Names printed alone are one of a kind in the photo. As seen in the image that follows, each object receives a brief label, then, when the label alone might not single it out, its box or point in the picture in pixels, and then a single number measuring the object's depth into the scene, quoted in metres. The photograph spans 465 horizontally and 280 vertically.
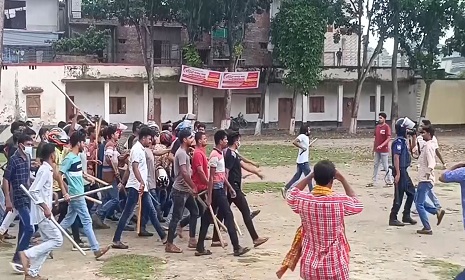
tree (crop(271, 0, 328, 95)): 34.06
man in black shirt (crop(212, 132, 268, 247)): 8.37
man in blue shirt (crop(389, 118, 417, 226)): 9.88
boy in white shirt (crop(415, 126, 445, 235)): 9.48
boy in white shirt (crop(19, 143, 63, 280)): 6.86
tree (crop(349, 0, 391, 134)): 36.22
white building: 32.22
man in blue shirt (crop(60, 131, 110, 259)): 7.85
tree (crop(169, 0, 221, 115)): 33.38
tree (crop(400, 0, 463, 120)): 36.16
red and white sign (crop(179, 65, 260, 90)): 34.94
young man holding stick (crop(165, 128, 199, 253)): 8.21
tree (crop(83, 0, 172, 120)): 32.94
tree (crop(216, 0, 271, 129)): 34.09
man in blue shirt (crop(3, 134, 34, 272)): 7.26
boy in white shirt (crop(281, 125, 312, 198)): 12.59
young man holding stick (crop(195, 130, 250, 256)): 8.02
